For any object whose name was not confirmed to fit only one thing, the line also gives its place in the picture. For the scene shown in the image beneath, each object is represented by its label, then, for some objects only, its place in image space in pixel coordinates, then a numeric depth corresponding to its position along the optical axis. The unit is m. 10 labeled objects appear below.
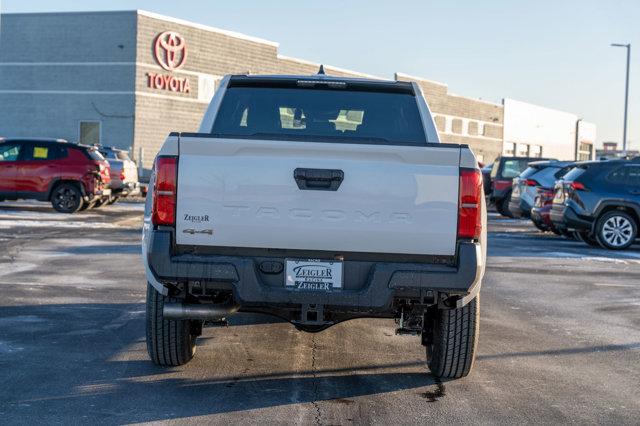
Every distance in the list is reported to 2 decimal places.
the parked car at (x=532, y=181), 22.39
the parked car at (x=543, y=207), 20.86
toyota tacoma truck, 5.89
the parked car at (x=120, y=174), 27.61
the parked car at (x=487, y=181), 31.93
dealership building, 49.16
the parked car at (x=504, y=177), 28.94
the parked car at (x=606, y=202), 18.41
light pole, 49.28
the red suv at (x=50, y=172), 24.33
